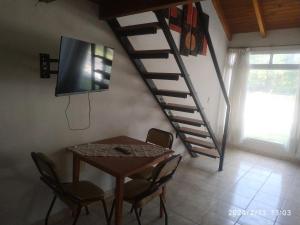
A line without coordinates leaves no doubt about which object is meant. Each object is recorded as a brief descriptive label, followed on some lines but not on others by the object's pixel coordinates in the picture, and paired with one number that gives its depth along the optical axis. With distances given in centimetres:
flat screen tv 182
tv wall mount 196
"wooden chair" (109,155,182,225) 183
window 446
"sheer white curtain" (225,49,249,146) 484
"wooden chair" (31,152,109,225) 166
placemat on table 215
